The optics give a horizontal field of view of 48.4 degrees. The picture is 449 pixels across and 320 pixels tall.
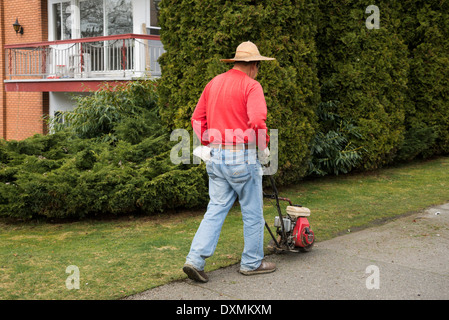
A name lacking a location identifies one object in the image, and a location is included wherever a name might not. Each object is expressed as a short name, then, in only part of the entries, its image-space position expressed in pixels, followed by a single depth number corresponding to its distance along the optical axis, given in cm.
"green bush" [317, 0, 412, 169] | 925
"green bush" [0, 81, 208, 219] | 621
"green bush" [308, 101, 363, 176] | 907
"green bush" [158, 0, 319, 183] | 722
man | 418
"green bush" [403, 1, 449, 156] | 1077
